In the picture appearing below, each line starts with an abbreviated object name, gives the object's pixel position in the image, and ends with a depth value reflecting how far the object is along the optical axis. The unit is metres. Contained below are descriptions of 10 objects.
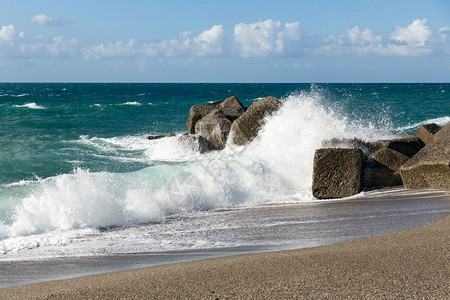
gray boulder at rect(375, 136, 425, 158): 9.95
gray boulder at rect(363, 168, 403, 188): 9.05
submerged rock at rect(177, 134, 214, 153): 15.62
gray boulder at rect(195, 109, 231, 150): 15.26
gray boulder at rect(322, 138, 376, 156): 9.81
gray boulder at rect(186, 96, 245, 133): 16.72
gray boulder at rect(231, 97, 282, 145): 12.84
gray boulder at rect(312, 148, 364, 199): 8.62
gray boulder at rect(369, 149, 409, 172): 9.21
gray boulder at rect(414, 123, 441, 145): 11.12
